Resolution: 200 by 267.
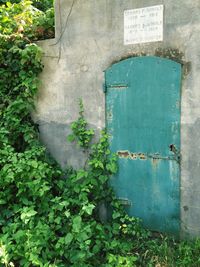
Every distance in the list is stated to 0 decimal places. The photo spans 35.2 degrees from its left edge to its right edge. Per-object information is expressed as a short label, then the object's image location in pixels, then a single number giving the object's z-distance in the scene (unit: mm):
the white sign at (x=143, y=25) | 3725
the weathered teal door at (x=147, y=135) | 3719
